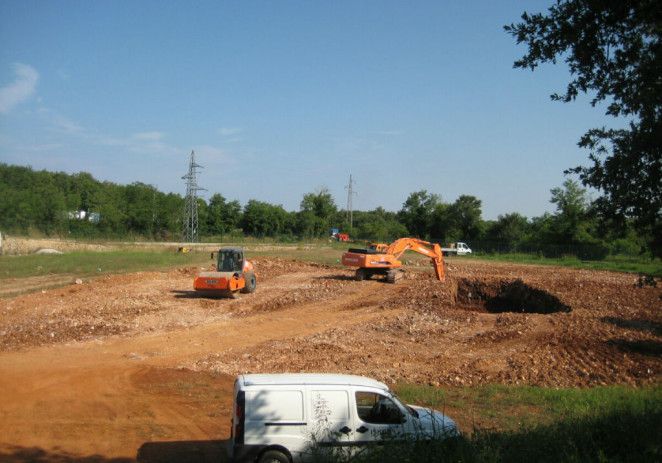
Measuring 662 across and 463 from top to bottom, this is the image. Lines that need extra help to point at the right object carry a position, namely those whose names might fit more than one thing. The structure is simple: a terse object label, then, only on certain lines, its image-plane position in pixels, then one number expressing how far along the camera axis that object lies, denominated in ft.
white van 22.58
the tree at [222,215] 267.18
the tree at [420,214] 255.29
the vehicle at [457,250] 205.67
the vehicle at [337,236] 274.57
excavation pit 80.85
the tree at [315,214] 286.46
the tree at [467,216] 234.99
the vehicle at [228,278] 75.56
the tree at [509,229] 221.46
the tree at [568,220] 191.49
